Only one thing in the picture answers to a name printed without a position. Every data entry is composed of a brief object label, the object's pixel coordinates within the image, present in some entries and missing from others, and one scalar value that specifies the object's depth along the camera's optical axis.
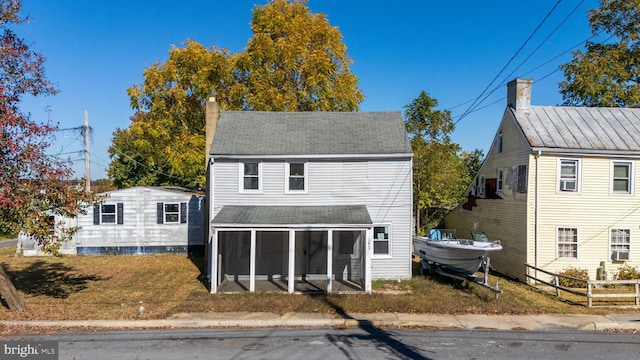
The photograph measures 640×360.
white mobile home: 24.50
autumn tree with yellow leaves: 29.69
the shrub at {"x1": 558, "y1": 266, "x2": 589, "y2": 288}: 17.99
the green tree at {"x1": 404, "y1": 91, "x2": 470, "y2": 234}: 27.88
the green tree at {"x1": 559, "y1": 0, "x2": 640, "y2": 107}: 28.03
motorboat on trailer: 16.27
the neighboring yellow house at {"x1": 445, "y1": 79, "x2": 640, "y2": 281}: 18.62
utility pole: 32.56
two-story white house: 18.03
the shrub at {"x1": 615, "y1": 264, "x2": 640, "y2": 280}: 18.38
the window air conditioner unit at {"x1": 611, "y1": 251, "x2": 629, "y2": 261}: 18.67
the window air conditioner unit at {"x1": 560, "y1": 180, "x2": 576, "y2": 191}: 18.75
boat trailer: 15.67
